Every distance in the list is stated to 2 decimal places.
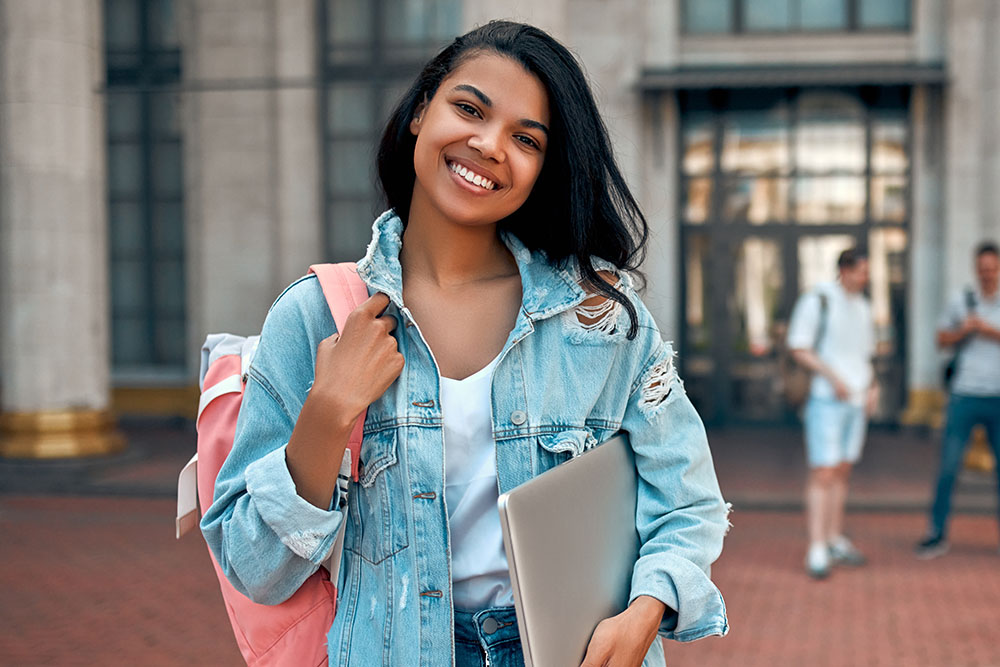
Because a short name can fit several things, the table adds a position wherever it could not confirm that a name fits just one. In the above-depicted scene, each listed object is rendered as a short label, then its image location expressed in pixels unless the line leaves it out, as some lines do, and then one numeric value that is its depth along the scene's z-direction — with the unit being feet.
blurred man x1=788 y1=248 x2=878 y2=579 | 21.16
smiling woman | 4.76
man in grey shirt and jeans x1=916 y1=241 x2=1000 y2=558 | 22.49
